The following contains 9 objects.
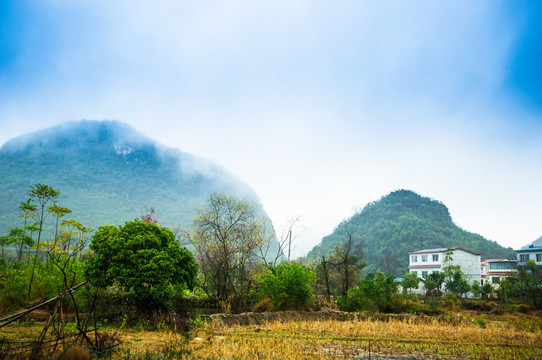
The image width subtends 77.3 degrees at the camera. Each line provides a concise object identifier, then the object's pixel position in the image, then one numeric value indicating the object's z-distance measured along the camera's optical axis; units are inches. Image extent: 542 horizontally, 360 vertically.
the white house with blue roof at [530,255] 1801.2
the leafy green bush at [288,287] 643.5
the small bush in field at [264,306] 646.5
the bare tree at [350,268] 874.8
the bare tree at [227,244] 689.6
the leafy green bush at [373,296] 688.4
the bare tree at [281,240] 830.8
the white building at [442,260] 1951.3
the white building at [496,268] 1874.8
